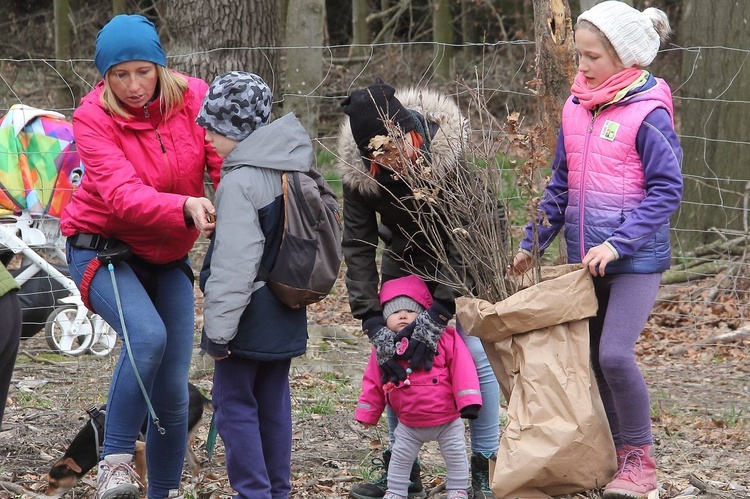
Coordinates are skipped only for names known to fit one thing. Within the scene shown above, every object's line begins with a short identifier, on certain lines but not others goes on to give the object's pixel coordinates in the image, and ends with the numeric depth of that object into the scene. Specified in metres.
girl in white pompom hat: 6.91
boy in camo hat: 6.73
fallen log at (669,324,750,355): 13.15
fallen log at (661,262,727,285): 14.94
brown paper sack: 6.87
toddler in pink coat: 7.58
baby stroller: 12.73
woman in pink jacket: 7.00
